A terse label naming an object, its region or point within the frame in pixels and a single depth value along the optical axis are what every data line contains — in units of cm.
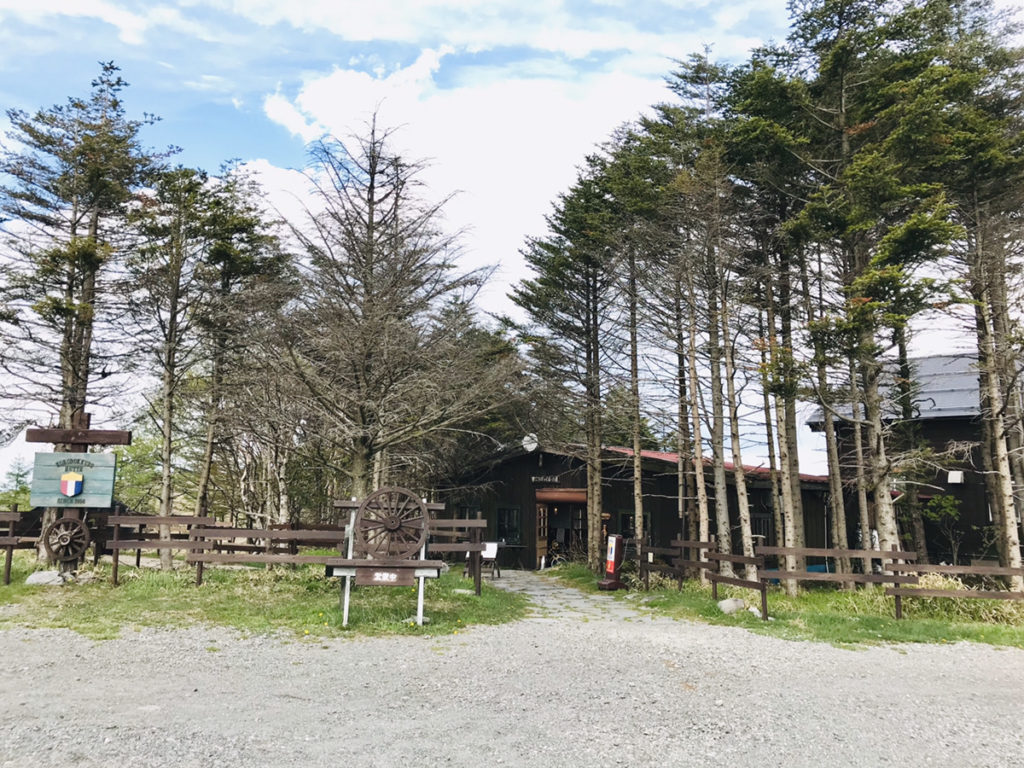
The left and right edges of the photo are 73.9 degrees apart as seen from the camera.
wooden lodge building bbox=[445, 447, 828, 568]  2117
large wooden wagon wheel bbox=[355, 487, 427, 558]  959
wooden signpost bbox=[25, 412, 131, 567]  1213
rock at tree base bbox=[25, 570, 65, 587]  1153
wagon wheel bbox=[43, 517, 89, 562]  1202
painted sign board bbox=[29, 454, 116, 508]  1231
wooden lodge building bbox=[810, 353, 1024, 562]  1919
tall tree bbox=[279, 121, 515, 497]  1140
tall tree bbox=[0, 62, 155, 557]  1472
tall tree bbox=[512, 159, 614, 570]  1767
